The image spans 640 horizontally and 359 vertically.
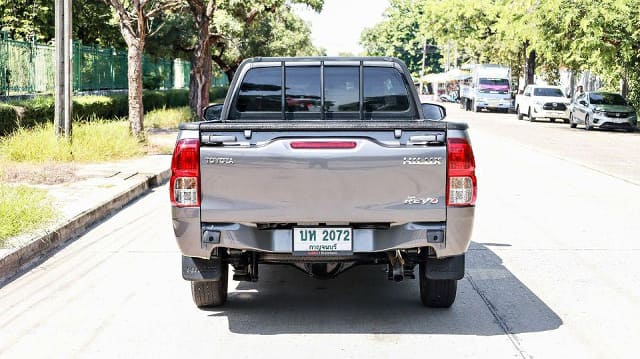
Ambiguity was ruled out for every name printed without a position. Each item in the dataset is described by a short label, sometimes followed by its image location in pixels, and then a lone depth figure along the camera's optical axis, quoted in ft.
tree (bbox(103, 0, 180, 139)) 69.95
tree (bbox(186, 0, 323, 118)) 98.27
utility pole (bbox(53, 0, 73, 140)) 56.49
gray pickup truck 19.52
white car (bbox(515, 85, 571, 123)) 140.46
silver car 117.91
